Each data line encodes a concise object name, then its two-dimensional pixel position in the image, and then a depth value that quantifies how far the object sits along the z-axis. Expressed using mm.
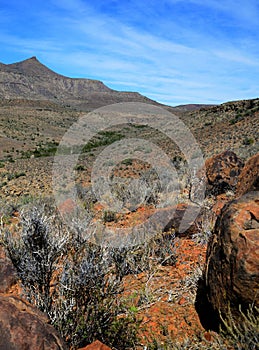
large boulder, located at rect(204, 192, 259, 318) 3002
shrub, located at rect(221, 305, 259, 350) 2613
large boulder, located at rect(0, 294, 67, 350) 2166
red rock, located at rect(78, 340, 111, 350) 2740
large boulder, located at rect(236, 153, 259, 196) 4965
